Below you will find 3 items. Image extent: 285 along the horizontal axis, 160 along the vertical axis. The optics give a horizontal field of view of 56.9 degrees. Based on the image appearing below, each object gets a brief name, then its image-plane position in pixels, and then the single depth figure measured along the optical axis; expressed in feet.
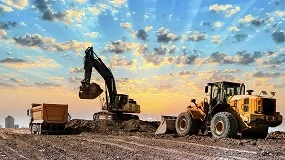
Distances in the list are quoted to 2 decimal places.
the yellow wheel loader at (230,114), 46.48
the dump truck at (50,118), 67.53
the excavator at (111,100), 79.72
